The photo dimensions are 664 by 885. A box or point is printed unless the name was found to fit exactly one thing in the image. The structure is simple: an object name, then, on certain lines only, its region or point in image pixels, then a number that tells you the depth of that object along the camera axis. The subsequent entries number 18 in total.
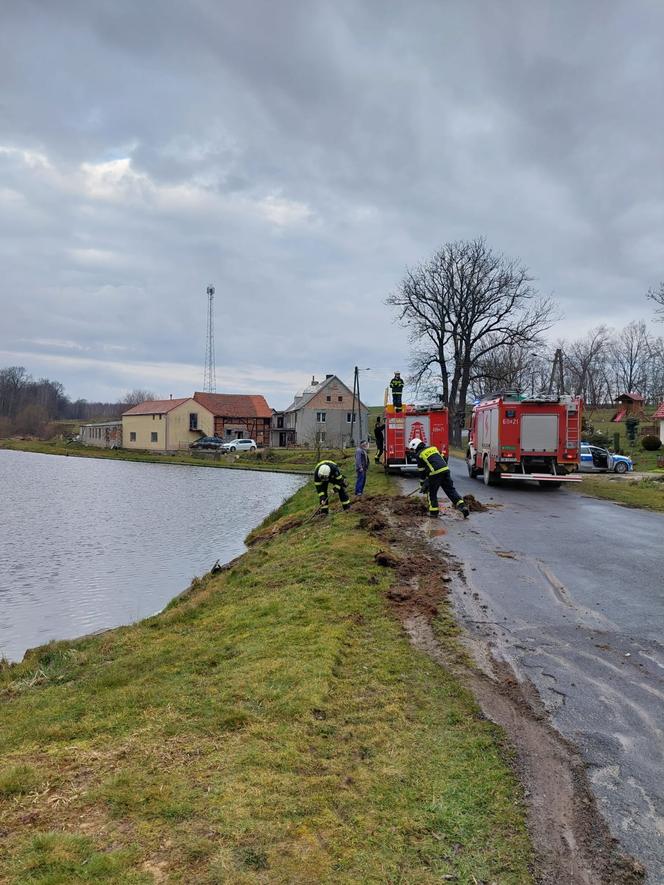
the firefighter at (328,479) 14.13
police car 28.80
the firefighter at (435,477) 12.98
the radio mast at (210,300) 83.16
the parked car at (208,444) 66.86
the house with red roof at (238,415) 74.81
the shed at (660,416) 35.78
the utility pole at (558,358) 41.93
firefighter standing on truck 22.62
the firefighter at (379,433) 24.36
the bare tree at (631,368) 88.06
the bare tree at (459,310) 50.84
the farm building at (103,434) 79.12
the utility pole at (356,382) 45.08
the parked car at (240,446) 62.62
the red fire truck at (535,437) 18.14
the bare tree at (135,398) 150.48
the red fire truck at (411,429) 23.03
